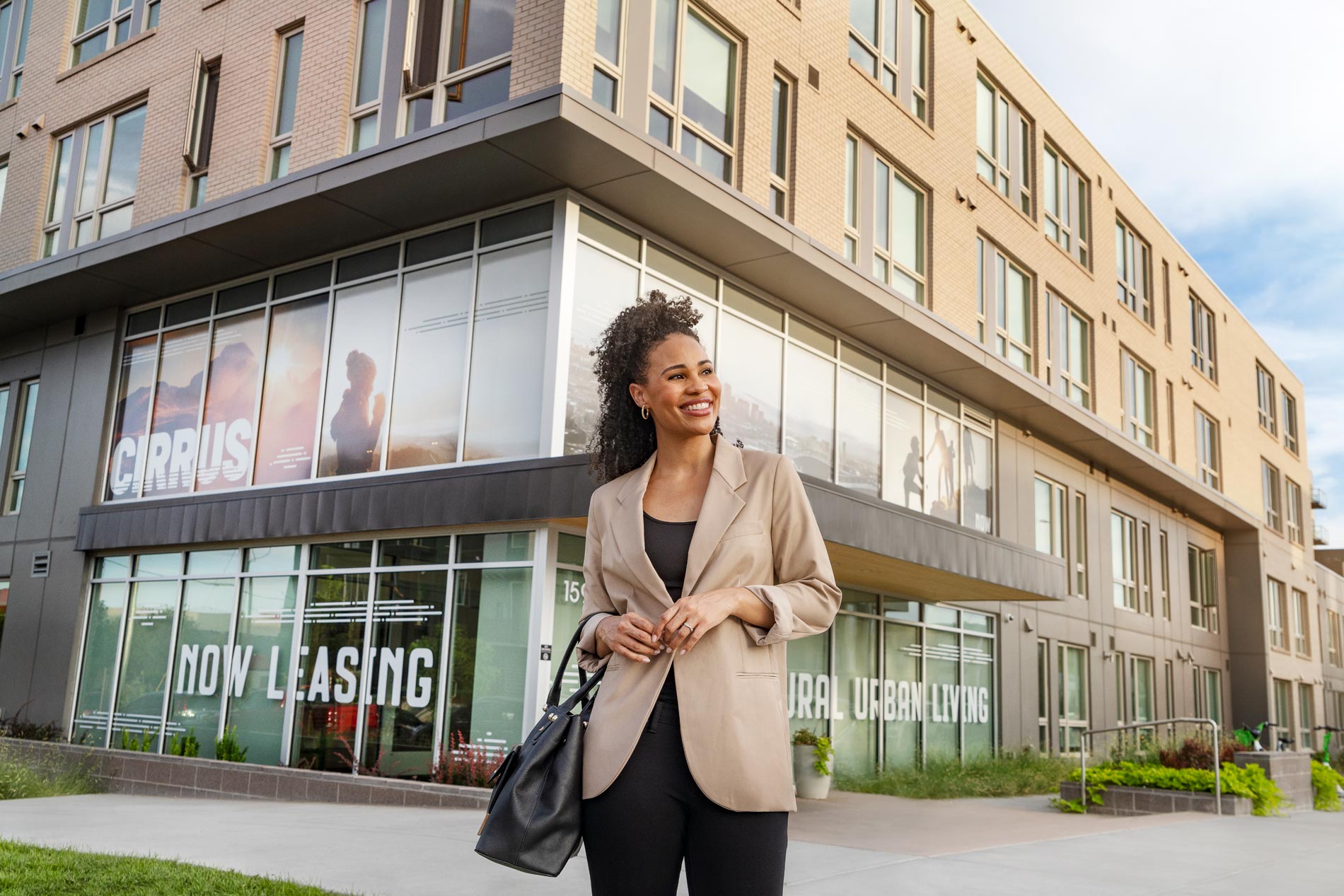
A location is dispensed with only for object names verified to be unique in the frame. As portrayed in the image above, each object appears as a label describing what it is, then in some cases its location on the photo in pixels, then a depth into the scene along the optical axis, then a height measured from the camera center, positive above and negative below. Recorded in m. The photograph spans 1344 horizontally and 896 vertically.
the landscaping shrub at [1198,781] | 12.88 -1.01
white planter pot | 14.37 -1.25
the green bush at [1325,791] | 14.97 -1.18
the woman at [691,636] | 2.29 +0.07
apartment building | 12.37 +4.41
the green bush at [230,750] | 13.71 -1.14
